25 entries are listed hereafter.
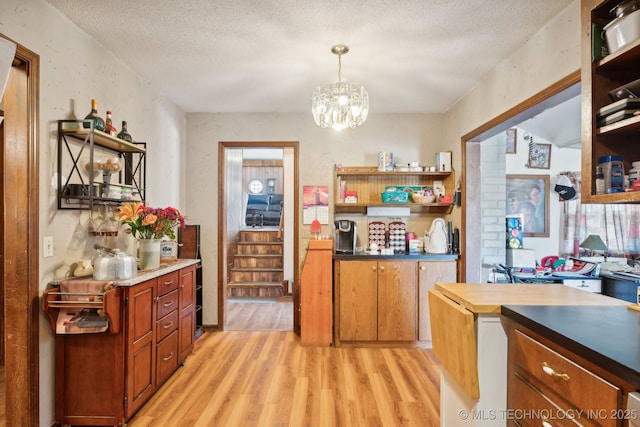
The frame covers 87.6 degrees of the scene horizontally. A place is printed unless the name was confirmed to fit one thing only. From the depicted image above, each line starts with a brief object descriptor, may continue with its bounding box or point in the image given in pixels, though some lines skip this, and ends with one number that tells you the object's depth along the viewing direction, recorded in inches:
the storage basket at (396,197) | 144.7
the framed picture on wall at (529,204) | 195.8
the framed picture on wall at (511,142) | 197.9
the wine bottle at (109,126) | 88.2
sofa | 331.3
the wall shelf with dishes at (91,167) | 79.7
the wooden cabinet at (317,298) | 134.3
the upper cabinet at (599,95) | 58.4
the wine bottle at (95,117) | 82.4
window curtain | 184.4
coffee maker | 144.6
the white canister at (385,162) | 145.3
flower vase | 93.4
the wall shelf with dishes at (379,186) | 144.7
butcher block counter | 56.0
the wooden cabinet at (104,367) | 76.9
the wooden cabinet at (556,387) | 35.4
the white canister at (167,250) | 113.7
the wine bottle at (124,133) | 96.9
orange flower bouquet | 89.8
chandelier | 92.4
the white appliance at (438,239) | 138.8
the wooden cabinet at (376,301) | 133.6
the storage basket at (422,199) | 145.2
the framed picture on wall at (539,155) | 197.5
